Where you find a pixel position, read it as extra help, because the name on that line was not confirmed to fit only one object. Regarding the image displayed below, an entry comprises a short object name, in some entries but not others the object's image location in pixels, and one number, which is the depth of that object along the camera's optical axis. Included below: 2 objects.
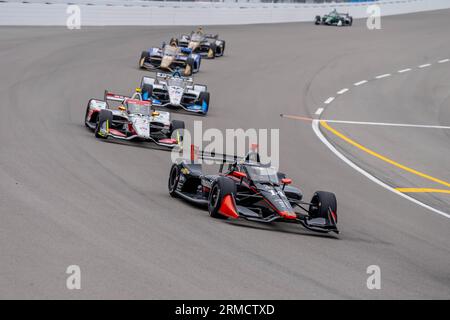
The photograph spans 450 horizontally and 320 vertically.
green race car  52.91
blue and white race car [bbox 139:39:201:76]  29.92
